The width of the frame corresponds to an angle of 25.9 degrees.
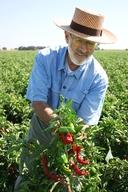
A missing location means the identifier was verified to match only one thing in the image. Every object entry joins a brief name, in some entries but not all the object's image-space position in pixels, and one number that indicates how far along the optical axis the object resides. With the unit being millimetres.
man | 2375
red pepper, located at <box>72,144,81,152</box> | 2006
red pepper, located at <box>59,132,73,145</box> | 1934
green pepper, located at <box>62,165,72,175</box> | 2029
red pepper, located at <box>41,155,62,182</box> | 2086
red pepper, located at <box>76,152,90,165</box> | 2029
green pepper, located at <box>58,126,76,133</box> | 1931
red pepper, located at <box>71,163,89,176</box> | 2042
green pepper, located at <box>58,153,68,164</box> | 1966
